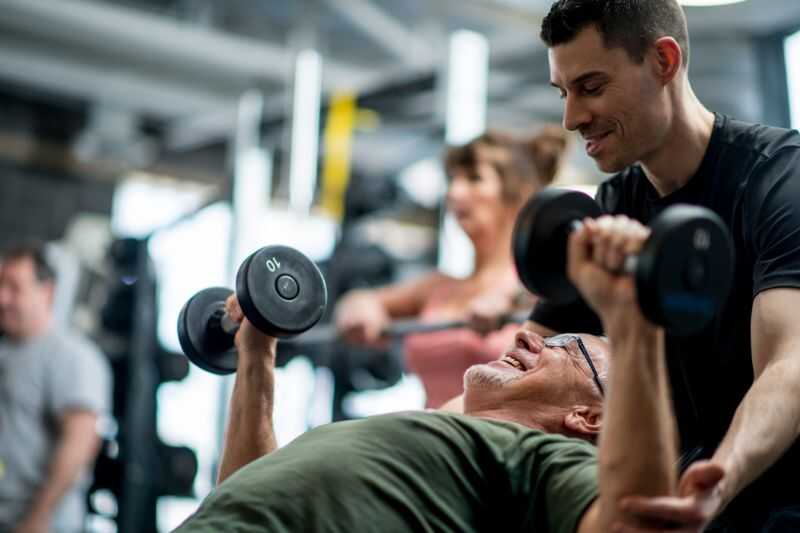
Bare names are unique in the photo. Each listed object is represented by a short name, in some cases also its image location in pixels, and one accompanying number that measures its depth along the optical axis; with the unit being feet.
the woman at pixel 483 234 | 9.15
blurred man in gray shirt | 12.41
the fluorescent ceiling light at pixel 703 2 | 7.84
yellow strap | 14.62
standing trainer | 5.18
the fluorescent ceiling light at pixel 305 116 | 14.24
